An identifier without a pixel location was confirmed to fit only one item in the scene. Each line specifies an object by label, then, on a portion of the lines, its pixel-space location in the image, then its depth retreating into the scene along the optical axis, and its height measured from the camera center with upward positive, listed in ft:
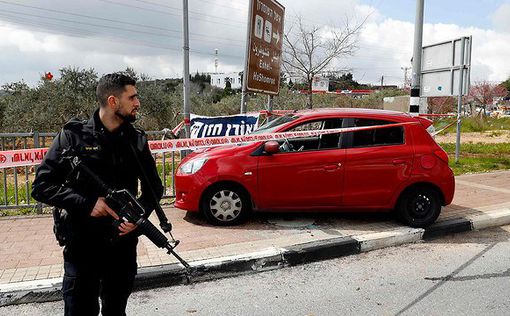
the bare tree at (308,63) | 50.16 +6.55
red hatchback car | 18.30 -2.43
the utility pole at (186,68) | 23.53 +2.69
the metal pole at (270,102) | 30.10 +1.08
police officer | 7.66 -1.44
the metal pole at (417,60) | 29.01 +4.16
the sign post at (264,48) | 25.25 +4.44
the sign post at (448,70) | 35.04 +4.27
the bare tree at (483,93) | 167.11 +11.68
